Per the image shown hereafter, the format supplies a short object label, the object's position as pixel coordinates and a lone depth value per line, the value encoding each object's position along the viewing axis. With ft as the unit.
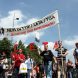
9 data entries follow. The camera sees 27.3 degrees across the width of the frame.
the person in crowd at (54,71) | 26.31
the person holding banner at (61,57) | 25.62
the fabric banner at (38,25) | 28.97
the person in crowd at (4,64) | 26.21
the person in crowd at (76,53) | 22.40
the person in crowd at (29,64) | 24.91
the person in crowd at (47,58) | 23.39
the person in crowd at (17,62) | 25.19
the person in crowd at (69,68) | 25.17
